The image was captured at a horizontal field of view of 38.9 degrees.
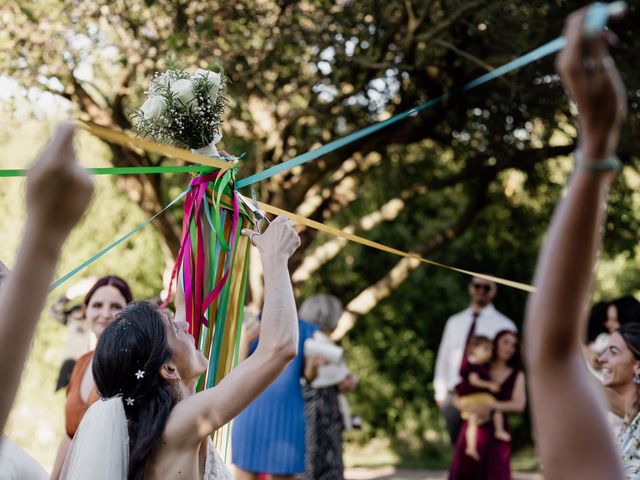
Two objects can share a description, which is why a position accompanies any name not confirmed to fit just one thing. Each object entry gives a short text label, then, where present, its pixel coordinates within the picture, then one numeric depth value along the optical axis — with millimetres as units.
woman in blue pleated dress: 7066
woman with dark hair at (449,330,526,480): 7617
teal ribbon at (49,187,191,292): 2991
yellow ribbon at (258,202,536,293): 3074
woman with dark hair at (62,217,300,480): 2637
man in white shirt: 8289
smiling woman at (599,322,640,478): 4012
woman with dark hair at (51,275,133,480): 4547
